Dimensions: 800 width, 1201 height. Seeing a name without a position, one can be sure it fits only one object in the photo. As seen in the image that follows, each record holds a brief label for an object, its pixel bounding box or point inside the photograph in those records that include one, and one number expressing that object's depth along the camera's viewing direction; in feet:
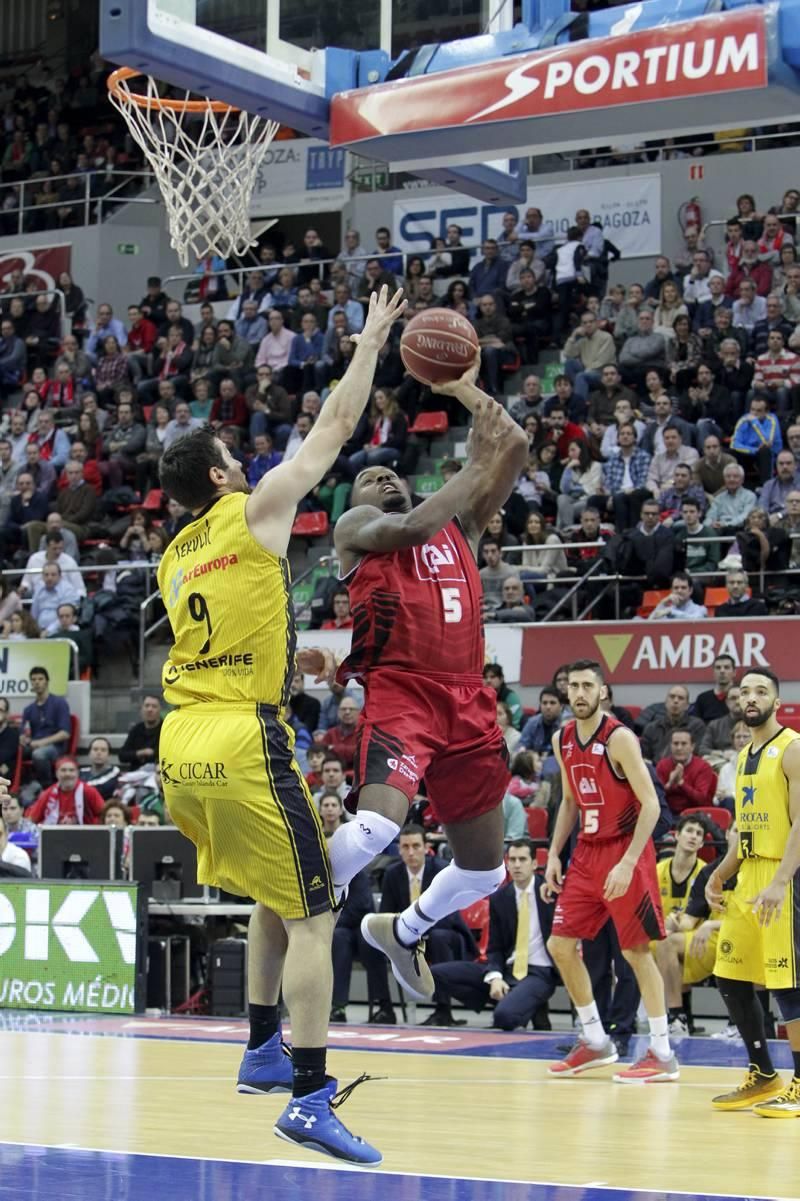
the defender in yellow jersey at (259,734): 17.98
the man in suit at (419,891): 39.68
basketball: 21.65
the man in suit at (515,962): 37.73
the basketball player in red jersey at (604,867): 30.68
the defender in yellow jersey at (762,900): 26.45
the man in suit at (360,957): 40.14
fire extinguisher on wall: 67.26
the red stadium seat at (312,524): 59.62
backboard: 24.90
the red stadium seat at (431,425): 62.13
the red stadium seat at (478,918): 41.65
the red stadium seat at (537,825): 43.70
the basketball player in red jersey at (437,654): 20.81
